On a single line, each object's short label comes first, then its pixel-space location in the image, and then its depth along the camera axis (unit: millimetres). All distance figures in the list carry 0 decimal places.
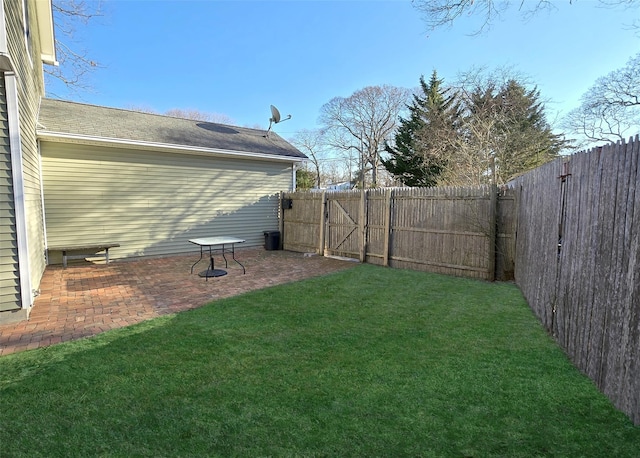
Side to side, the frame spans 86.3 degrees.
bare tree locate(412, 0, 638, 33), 5527
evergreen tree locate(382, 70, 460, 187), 18438
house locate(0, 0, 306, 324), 4465
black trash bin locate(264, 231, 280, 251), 10828
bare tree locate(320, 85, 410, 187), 27703
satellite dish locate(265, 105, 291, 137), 12438
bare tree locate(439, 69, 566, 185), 14742
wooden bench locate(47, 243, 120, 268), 7836
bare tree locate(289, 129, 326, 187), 31922
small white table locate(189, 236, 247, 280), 6776
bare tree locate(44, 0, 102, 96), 9031
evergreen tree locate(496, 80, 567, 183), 14906
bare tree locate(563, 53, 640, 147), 13609
